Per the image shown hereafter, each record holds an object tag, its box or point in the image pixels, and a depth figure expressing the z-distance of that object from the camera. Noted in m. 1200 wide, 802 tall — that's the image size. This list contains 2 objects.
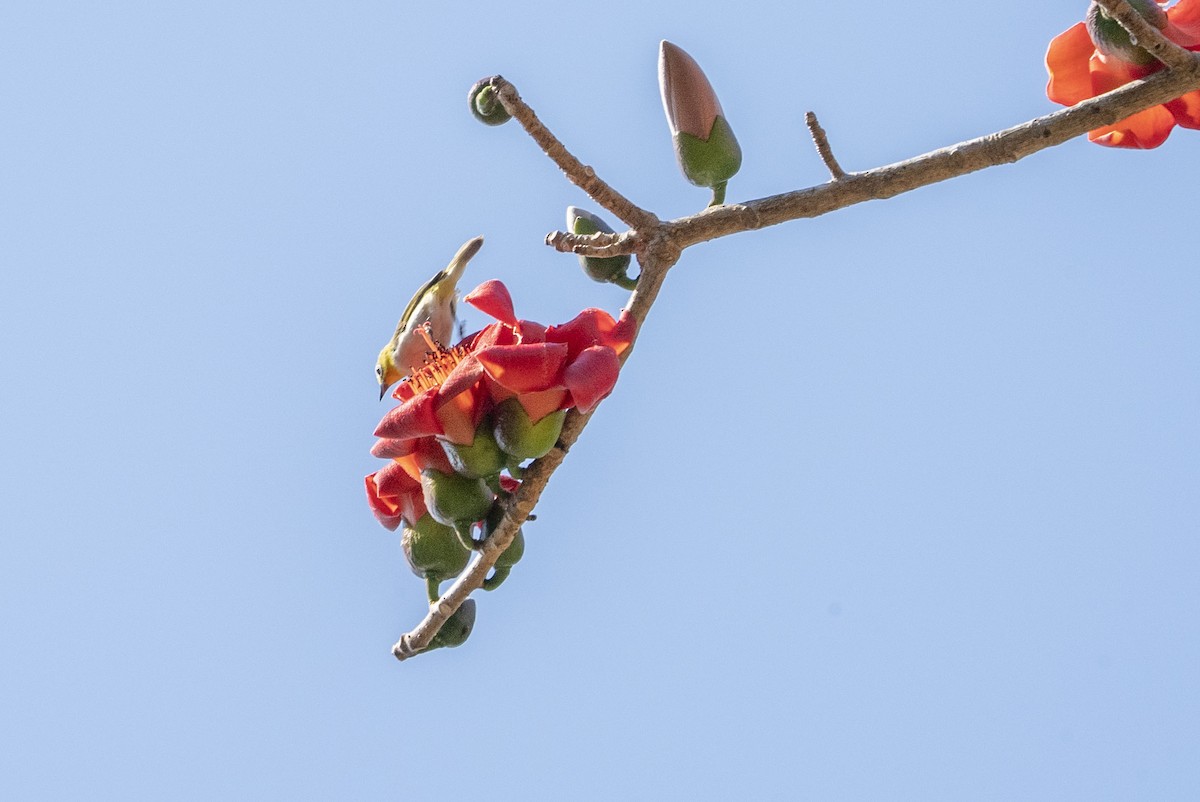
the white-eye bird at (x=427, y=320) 5.23
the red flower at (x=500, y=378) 5.05
